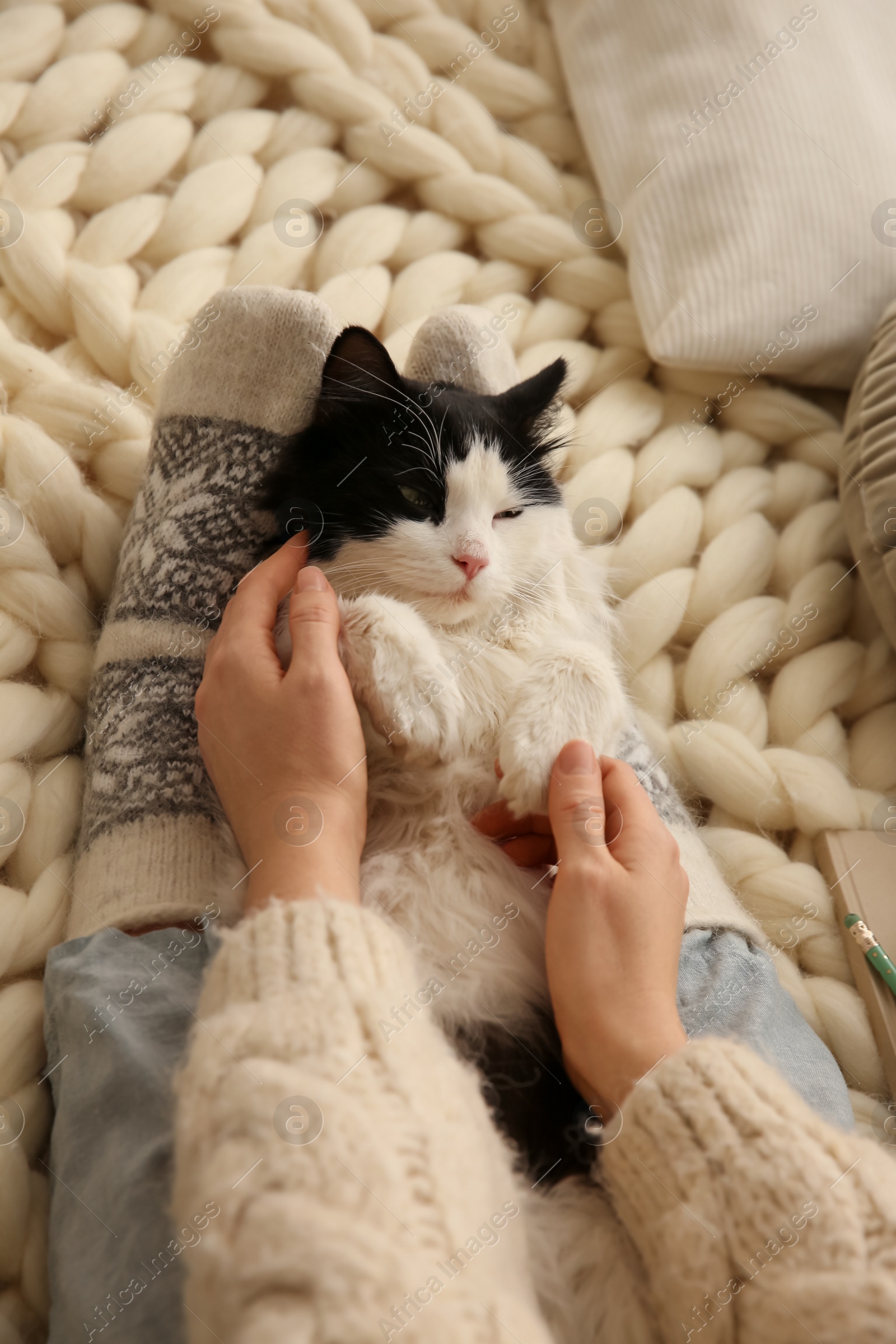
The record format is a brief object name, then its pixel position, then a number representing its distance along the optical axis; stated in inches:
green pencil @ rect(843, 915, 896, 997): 42.7
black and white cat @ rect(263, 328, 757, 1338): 32.3
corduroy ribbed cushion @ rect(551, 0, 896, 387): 56.2
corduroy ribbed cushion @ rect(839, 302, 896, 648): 48.2
